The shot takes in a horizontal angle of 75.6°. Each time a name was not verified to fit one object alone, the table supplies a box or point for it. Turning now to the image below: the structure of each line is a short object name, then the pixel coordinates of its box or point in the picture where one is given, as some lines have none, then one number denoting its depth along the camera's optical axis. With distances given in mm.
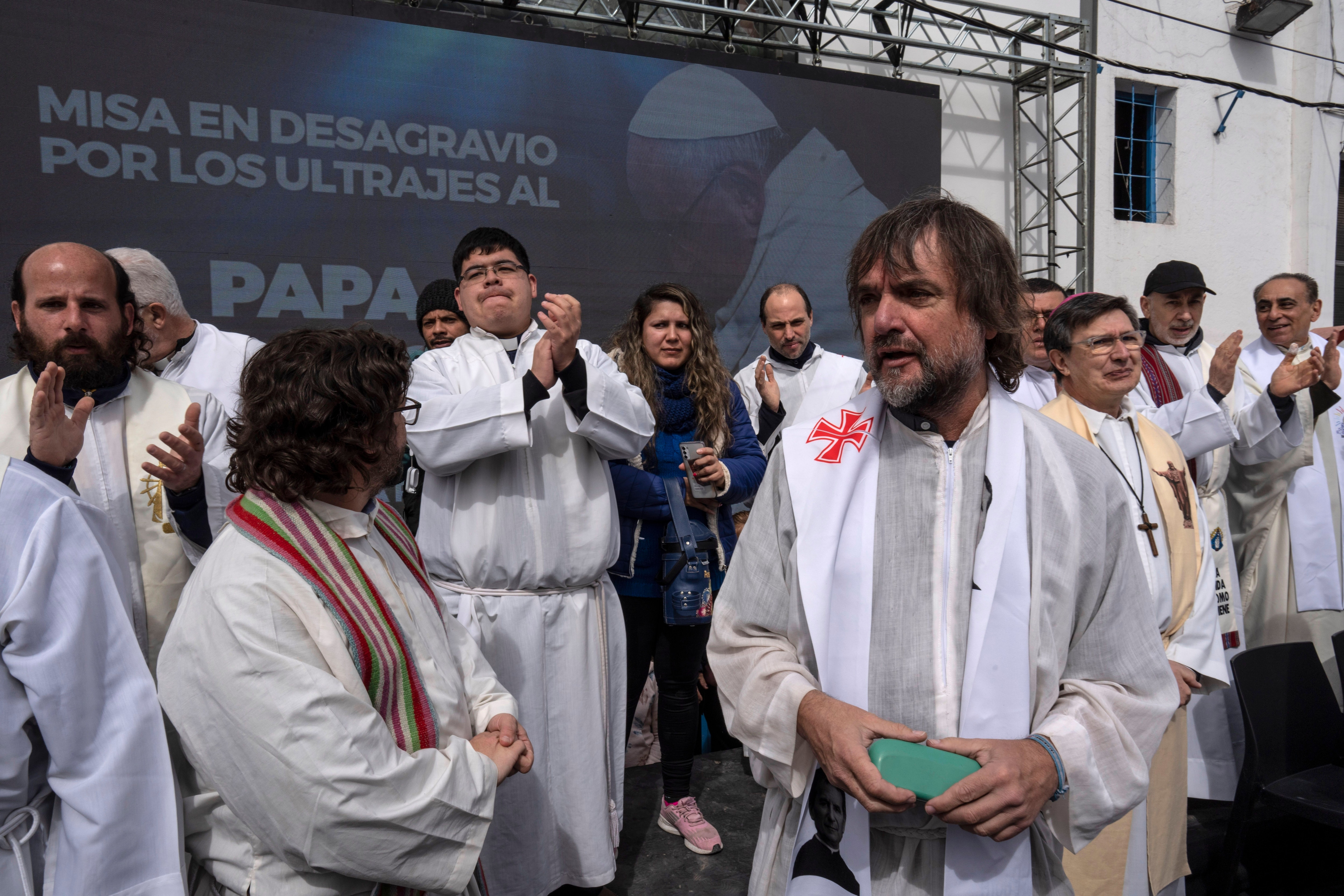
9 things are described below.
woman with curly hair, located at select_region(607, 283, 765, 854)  3467
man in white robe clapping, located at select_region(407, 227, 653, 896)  2799
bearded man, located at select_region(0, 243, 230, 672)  2254
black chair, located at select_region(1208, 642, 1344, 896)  3012
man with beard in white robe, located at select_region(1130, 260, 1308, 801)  3518
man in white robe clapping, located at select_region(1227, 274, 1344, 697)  4246
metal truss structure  6855
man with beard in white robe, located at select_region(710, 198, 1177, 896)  1463
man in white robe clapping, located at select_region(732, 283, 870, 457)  4582
